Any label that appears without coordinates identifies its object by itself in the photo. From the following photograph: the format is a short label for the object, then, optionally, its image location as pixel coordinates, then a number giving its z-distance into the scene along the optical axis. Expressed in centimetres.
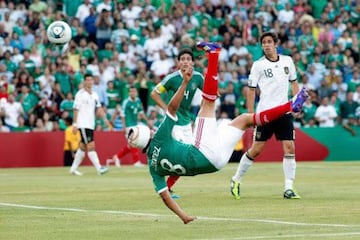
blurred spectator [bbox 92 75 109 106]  3509
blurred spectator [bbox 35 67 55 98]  3419
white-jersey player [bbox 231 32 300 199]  1836
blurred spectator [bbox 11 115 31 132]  3369
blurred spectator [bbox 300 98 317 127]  3797
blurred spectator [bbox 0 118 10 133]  3341
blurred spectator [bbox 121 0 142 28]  3806
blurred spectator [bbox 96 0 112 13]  3762
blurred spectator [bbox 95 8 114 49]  3681
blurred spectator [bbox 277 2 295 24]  4125
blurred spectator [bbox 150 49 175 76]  3662
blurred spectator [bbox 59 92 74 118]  3412
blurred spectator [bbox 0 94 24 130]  3316
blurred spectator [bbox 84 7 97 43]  3700
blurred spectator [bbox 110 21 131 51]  3728
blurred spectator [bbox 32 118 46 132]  3397
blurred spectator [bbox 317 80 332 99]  3878
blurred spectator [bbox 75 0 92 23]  3728
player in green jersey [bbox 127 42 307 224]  1313
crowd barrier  3356
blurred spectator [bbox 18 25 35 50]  3534
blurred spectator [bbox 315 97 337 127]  3784
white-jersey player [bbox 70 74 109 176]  2842
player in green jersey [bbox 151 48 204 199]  1828
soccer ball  2268
